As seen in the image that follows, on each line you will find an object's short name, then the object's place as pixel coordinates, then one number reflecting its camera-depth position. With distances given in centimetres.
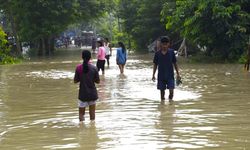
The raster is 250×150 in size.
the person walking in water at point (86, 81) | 952
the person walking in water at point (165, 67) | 1219
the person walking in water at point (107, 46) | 2534
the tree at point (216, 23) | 2677
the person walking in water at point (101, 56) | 2147
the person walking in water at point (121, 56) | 2184
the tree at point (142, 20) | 4556
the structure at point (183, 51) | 3647
